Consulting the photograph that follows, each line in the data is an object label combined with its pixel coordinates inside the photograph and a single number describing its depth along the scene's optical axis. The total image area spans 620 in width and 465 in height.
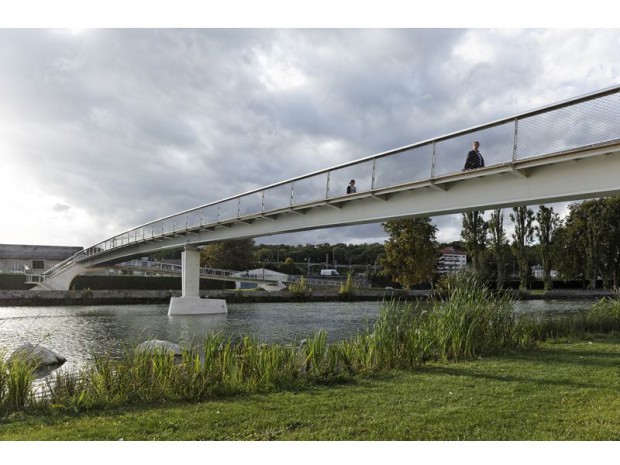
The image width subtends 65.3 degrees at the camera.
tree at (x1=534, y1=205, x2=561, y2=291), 57.81
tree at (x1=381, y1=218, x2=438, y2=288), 51.06
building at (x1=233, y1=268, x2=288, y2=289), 62.63
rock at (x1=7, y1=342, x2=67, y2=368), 12.45
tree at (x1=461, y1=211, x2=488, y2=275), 54.25
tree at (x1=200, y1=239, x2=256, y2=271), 78.25
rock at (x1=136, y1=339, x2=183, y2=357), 8.02
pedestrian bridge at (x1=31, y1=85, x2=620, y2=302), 11.95
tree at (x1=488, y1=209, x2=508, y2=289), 56.97
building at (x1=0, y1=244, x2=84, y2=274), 86.12
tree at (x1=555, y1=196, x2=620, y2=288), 56.16
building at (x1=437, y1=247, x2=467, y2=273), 57.00
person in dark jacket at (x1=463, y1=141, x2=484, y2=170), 14.54
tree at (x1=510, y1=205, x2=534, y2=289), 58.22
